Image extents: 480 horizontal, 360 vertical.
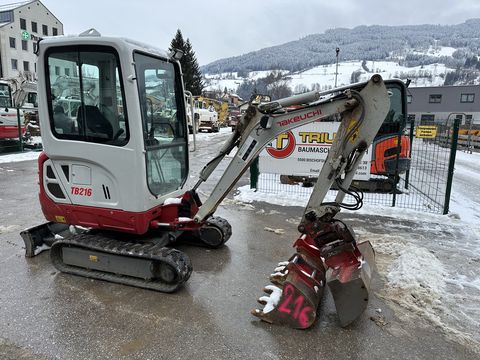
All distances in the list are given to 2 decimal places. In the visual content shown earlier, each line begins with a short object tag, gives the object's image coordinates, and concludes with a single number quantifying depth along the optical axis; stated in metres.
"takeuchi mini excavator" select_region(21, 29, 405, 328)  3.58
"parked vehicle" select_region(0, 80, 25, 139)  14.73
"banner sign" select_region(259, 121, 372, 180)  8.32
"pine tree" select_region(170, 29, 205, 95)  43.78
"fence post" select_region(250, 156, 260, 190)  8.83
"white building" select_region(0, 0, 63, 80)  51.72
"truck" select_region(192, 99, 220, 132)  30.72
